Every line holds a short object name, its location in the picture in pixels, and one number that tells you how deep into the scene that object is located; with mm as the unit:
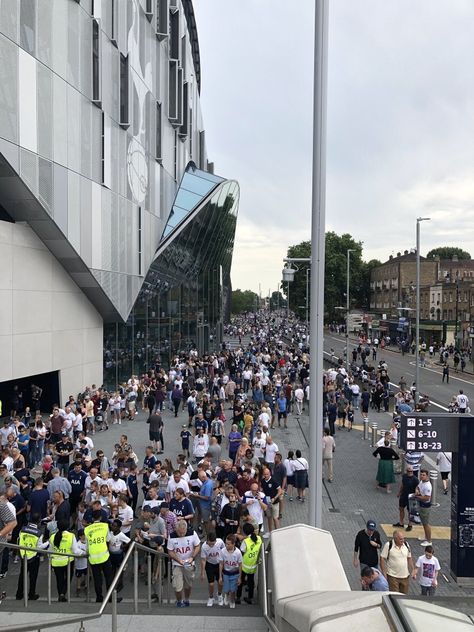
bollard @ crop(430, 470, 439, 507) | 12797
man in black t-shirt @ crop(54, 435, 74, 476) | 13633
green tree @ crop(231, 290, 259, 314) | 183625
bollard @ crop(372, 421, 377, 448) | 18469
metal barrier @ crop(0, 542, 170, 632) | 4945
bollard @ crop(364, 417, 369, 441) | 20047
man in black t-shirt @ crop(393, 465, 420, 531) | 11634
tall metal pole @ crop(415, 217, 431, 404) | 23438
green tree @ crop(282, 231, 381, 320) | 99000
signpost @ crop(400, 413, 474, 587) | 9688
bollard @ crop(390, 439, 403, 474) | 15686
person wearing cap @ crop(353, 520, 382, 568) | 8758
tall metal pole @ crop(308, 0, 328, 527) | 8242
